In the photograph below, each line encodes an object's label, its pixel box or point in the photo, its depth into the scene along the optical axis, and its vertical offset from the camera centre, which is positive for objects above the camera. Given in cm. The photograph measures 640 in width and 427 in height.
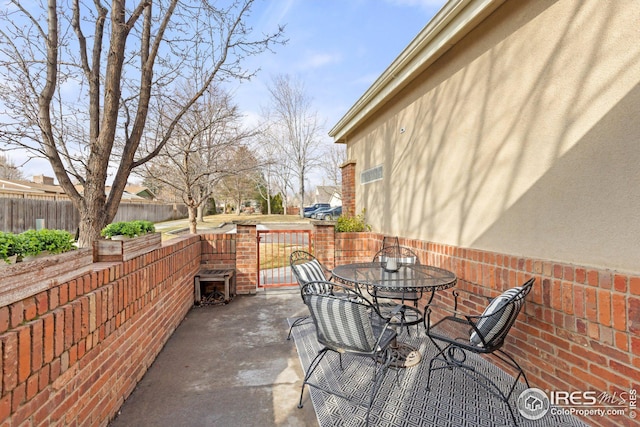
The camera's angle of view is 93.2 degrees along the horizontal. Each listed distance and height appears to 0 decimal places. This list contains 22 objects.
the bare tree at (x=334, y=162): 2753 +493
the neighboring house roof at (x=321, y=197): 4328 +281
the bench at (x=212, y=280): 496 -107
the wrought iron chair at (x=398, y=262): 306 -64
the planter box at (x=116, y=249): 239 -28
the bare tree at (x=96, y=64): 359 +208
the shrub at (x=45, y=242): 161 -15
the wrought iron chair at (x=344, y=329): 224 -87
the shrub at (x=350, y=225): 640 -20
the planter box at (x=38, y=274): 132 -30
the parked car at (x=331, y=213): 2444 +22
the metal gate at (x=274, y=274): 622 -131
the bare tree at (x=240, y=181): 891 +211
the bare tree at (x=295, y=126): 2358 +729
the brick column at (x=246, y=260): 555 -82
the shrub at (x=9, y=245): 148 -15
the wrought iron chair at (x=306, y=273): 365 -73
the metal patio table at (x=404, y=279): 291 -66
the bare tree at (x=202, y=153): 821 +184
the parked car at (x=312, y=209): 2770 +64
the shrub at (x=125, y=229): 270 -13
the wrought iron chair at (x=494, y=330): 221 -88
